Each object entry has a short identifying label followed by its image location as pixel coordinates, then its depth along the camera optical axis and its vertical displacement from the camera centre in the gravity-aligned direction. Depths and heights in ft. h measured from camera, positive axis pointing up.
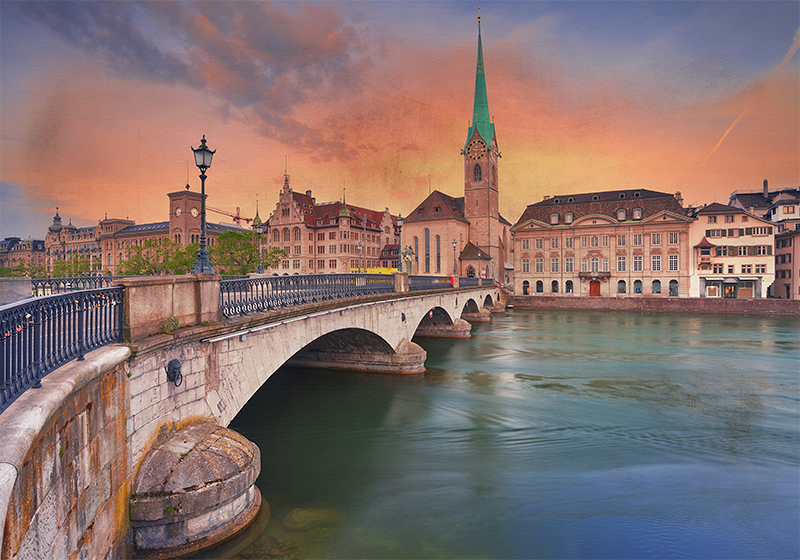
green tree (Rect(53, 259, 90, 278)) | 217.81 +5.87
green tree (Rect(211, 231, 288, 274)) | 142.10 +8.64
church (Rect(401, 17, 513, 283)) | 249.55 +30.99
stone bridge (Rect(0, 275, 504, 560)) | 14.03 -7.04
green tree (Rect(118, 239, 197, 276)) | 160.86 +5.91
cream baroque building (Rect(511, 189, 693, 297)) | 209.77 +15.25
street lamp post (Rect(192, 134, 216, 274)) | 32.40 +7.16
